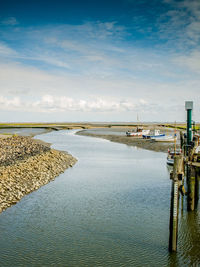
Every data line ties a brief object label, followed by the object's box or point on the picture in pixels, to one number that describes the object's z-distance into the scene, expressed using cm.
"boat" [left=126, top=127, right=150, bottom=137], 8769
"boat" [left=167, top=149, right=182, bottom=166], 3774
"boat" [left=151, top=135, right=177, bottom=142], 6998
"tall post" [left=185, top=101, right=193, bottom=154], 2489
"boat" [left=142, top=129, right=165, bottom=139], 7385
